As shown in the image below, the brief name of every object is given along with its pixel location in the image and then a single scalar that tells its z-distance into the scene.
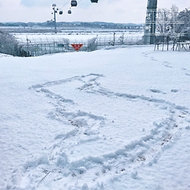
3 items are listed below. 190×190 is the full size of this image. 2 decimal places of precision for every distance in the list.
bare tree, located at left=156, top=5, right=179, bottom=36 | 20.14
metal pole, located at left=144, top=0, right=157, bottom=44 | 19.45
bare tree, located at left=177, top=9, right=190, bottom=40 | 19.42
